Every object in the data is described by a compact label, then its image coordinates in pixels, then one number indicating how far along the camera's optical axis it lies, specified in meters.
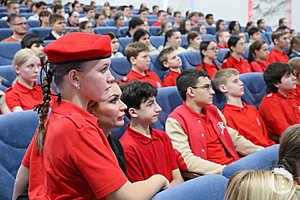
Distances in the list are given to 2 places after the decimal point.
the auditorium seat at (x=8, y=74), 2.97
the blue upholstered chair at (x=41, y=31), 5.34
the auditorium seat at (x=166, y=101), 2.34
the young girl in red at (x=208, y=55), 3.91
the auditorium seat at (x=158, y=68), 3.82
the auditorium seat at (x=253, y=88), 2.92
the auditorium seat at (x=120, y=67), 3.60
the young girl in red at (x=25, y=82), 2.54
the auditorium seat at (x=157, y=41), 5.57
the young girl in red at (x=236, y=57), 4.24
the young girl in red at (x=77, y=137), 0.86
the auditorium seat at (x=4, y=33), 5.36
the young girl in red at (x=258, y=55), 4.15
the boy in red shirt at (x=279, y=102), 2.66
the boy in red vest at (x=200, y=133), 1.99
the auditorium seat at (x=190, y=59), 3.89
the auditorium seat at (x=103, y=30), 6.08
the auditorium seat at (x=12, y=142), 1.55
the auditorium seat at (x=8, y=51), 3.86
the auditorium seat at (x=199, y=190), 1.00
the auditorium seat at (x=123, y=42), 5.16
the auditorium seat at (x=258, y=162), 1.32
